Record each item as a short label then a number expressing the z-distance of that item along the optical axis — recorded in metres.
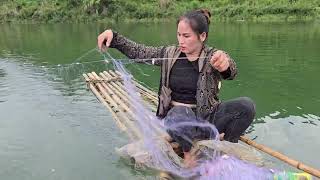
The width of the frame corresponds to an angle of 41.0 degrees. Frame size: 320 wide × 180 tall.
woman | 2.91
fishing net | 2.58
